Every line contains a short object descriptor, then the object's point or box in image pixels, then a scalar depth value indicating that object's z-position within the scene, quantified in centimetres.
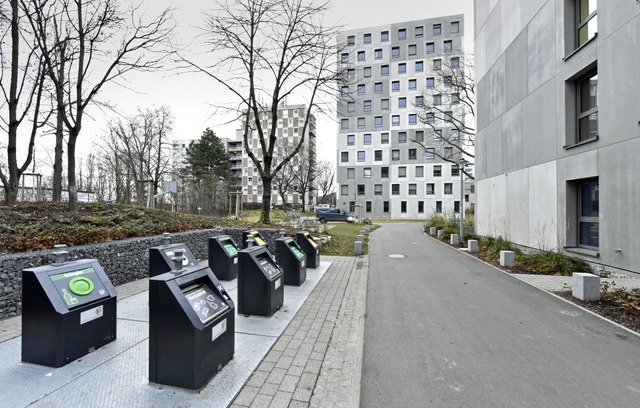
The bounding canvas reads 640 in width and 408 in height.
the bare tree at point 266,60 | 1516
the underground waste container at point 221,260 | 757
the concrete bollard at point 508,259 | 978
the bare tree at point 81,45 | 1020
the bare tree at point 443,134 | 4296
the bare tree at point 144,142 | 2738
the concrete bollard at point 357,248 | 1240
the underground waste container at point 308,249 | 925
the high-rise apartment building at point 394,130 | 4684
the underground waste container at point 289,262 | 718
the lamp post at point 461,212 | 1542
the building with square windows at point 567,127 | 803
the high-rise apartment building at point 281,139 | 7900
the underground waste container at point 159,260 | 561
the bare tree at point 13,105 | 1077
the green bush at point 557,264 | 867
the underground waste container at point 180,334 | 289
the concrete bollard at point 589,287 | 622
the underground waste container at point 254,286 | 502
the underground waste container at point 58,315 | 329
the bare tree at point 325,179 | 6800
